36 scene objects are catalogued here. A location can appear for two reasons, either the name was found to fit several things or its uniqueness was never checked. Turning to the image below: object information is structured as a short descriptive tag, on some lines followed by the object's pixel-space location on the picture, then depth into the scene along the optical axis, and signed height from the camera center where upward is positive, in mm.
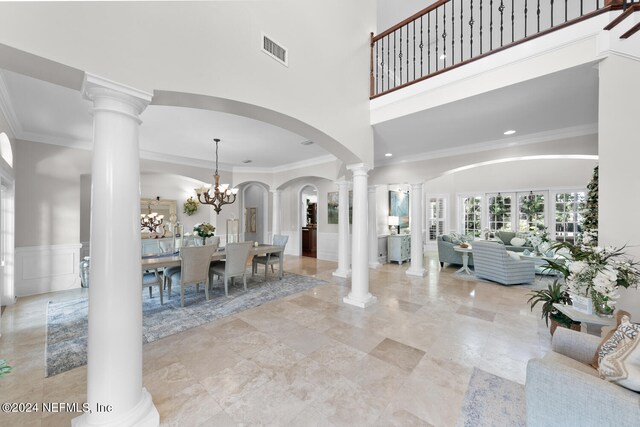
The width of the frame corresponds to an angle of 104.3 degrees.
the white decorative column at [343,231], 5602 -408
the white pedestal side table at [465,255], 5638 -965
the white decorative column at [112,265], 1481 -307
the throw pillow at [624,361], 1158 -735
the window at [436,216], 9602 -119
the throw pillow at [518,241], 6984 -808
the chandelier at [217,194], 4630 +396
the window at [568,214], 7383 -32
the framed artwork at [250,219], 9555 -191
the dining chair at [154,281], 3659 -1005
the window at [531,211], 7962 +70
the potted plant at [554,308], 2518 -992
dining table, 3557 -719
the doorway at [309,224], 8531 -372
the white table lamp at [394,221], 7438 -222
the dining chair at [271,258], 5367 -968
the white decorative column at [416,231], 5668 -404
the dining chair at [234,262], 4227 -834
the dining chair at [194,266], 3707 -795
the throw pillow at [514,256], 5027 -882
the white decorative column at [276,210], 7417 +122
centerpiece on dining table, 4555 -289
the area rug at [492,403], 1674 -1401
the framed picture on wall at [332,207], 7578 +209
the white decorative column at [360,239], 3820 -391
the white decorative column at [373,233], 6227 -494
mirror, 6492 +66
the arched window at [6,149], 3329 +973
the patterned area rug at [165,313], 2518 -1383
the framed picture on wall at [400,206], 8129 +266
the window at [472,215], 8969 -62
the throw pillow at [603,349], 1403 -782
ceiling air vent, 2387 +1645
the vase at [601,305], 1940 -735
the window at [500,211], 8477 +75
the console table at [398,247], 7051 -973
